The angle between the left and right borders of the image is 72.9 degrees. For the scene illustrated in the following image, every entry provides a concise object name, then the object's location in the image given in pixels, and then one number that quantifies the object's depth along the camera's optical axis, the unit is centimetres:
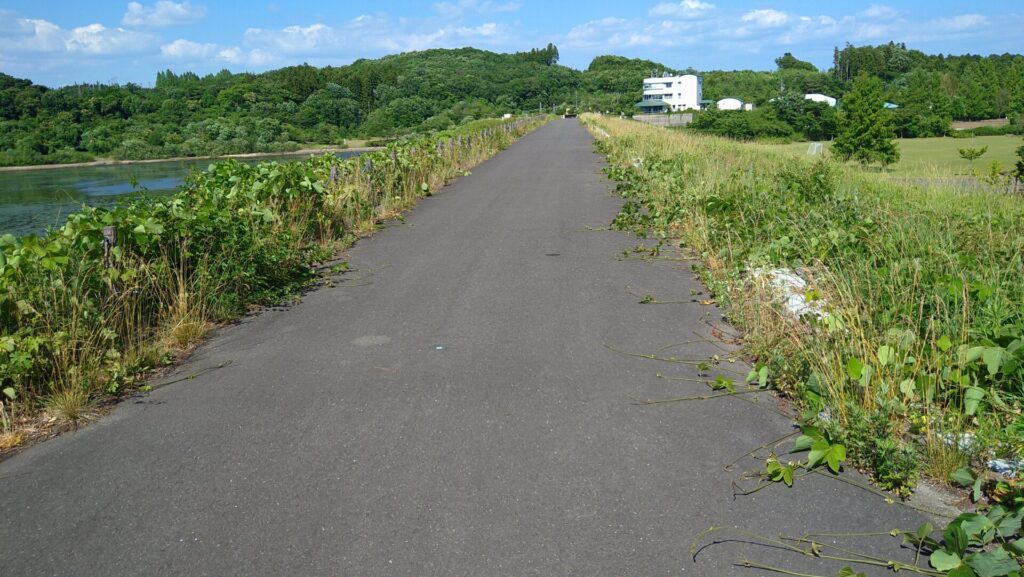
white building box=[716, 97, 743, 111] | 16788
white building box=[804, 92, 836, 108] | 13312
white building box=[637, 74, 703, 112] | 16712
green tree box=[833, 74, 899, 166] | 4908
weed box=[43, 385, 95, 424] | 499
